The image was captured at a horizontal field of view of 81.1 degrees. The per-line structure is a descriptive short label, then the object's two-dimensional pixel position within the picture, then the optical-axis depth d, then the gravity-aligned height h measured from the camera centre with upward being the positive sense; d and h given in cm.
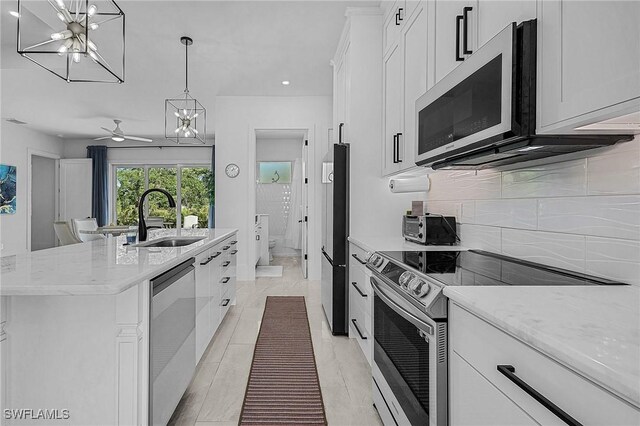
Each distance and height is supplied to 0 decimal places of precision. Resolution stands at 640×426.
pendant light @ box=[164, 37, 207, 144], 403 +166
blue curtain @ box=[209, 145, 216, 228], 878 -13
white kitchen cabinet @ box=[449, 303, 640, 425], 61 -35
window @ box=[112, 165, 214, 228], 927 +45
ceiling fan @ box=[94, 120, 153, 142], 653 +123
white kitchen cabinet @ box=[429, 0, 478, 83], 161 +82
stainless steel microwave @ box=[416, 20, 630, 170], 118 +37
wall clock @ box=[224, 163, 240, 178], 555 +55
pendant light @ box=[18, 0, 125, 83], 202 +158
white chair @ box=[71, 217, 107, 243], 632 -38
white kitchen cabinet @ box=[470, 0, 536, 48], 122 +70
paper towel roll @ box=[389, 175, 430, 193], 273 +19
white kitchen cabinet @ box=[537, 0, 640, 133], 85 +38
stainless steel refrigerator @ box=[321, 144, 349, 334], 315 -27
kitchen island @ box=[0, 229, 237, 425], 135 -54
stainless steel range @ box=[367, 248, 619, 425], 117 -38
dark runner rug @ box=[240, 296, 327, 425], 193 -107
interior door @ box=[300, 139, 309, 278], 570 -3
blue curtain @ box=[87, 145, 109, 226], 878 +52
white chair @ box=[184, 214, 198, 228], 616 -24
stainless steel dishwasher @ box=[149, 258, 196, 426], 150 -61
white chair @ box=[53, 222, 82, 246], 588 -43
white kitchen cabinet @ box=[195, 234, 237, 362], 234 -61
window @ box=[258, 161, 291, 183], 838 +80
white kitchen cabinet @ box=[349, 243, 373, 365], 232 -64
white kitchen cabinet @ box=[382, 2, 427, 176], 217 +80
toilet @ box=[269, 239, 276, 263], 747 -78
